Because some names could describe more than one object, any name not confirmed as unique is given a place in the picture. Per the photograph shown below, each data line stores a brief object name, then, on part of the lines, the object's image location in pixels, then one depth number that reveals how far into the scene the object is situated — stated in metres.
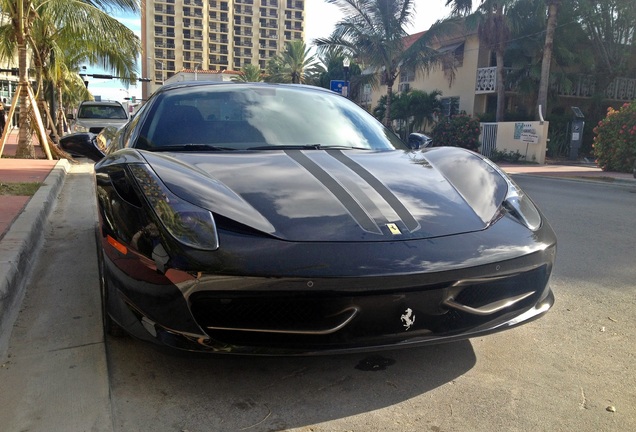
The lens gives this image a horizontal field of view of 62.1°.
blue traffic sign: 19.03
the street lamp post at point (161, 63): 103.86
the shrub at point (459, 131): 23.44
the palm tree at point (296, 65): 47.28
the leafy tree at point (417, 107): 27.25
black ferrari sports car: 1.91
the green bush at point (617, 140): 14.70
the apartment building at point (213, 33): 105.75
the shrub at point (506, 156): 21.31
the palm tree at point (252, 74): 59.53
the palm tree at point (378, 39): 23.34
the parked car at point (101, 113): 15.99
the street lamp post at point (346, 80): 18.90
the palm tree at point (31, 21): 10.96
